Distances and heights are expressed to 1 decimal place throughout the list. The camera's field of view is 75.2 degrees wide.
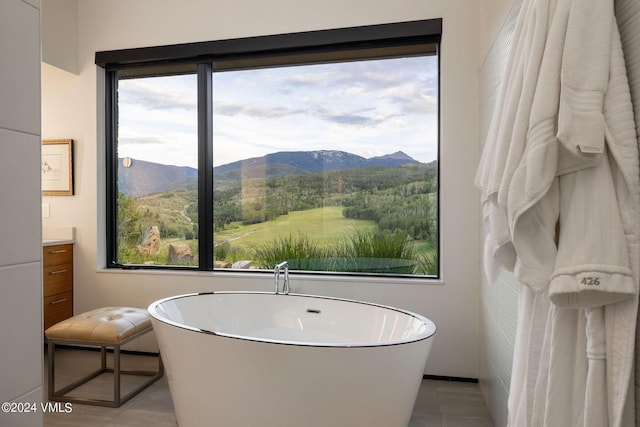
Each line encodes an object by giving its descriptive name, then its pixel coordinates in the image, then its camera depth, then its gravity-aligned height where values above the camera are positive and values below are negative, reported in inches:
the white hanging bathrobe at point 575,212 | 30.6 -0.3
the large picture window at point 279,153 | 119.1 +17.1
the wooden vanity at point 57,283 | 128.4 -24.1
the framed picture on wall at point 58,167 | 136.9 +13.3
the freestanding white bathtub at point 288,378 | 71.6 -30.8
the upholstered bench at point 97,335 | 98.8 -31.4
